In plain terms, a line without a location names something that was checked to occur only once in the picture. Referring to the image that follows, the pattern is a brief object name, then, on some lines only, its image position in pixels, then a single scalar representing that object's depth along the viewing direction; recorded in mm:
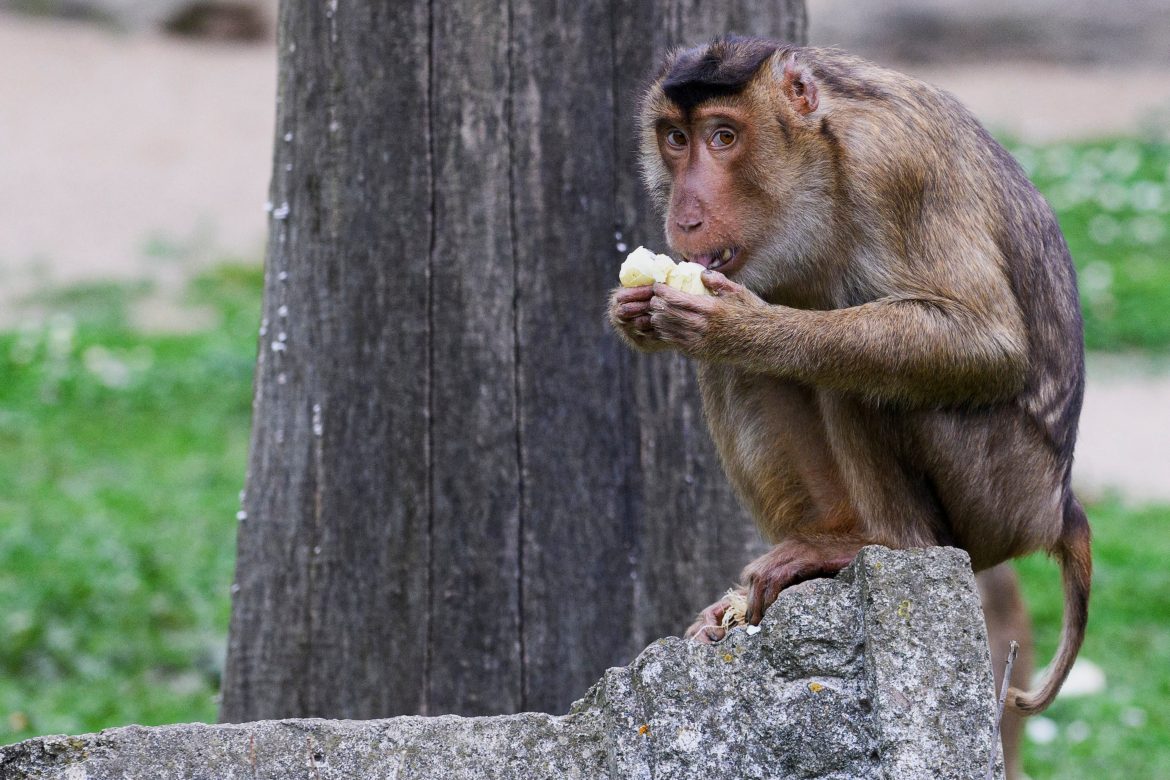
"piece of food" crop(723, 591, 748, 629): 6789
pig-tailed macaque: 6738
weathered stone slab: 5215
